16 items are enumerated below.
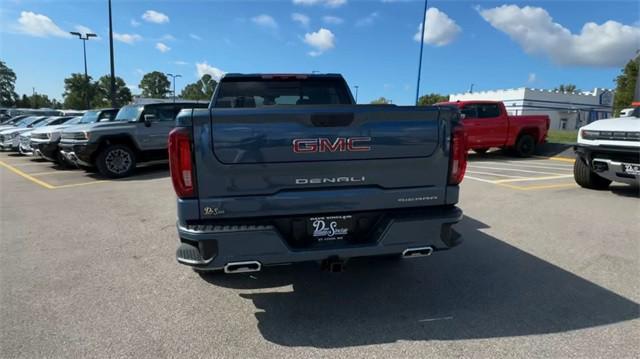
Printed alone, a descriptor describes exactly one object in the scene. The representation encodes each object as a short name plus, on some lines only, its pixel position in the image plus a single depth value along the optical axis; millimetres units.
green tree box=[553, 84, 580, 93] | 99938
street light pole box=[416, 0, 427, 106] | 25894
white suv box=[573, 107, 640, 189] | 6427
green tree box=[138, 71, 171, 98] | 112375
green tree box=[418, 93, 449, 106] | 72131
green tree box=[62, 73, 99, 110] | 71250
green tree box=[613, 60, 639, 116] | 39750
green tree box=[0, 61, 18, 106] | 91250
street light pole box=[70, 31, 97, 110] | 33812
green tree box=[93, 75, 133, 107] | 74269
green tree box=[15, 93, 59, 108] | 91625
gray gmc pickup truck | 2648
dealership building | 48938
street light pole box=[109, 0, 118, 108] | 22016
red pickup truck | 13266
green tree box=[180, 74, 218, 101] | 105125
